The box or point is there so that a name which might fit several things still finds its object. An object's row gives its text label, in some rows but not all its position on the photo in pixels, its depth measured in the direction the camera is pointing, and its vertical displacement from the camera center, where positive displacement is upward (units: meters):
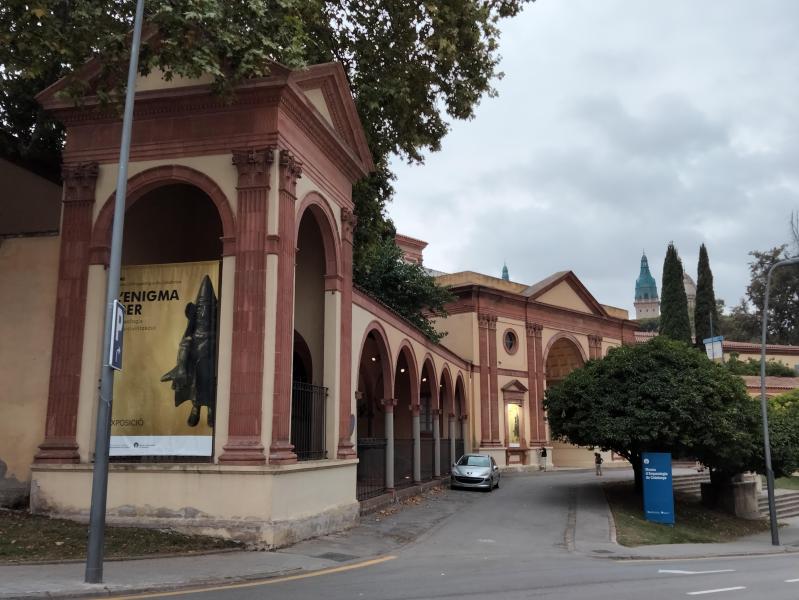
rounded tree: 22.02 +0.45
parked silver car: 27.31 -1.95
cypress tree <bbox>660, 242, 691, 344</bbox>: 60.78 +10.03
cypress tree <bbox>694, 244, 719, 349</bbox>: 62.28 +9.75
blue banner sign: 20.92 -1.99
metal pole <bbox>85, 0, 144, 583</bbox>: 8.54 +0.40
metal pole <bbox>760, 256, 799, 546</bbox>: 19.84 -1.53
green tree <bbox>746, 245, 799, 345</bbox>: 71.50 +12.64
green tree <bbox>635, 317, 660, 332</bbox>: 123.88 +17.27
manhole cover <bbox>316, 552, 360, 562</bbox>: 11.90 -2.23
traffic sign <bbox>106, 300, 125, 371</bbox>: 9.11 +1.14
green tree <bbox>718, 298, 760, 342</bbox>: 72.50 +9.93
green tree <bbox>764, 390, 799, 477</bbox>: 24.14 -0.72
